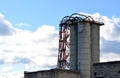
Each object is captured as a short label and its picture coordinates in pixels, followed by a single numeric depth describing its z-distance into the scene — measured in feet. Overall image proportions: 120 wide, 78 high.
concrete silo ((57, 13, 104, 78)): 222.07
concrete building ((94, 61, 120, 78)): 160.25
